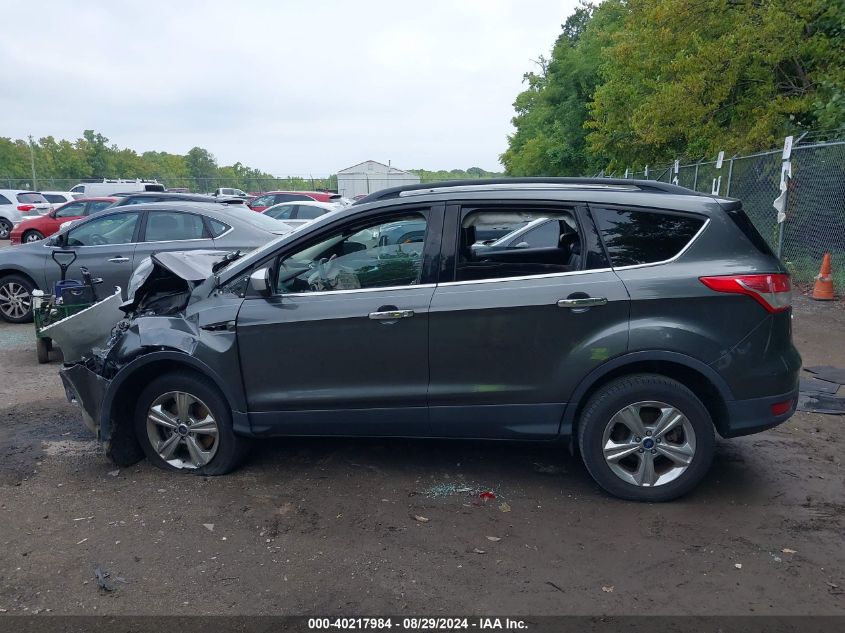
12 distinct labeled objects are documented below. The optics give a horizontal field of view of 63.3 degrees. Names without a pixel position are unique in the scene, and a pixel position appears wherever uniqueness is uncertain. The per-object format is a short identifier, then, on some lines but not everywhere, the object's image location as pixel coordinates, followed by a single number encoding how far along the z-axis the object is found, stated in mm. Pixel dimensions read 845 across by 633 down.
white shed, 51875
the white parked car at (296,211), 18969
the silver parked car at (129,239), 8891
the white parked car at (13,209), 25078
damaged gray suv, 3957
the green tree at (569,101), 34031
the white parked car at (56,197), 30562
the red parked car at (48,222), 18984
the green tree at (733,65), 13680
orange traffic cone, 10258
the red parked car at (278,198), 25853
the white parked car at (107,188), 30766
